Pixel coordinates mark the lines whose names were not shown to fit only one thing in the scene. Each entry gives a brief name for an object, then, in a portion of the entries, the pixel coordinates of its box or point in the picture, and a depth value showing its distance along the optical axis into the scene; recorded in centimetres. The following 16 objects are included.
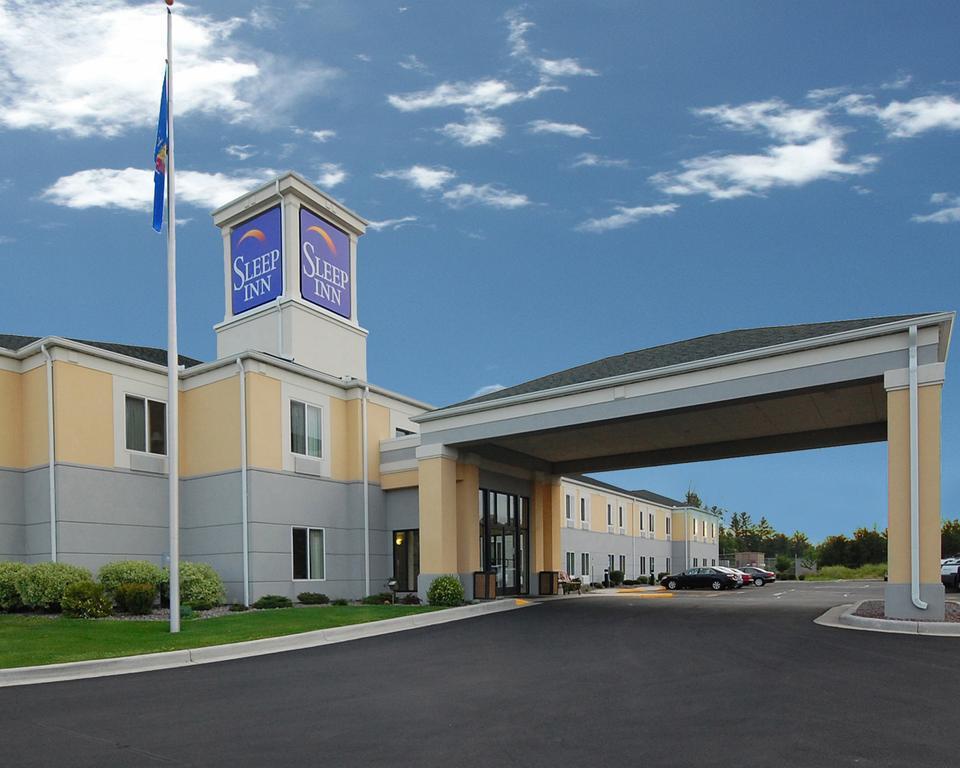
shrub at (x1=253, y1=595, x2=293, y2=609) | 2181
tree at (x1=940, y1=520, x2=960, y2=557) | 6314
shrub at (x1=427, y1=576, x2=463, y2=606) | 2212
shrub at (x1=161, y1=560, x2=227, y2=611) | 2064
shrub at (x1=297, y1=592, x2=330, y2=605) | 2338
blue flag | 1639
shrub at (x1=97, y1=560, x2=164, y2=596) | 1981
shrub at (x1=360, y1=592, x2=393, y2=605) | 2455
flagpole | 1517
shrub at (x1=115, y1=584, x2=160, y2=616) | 1878
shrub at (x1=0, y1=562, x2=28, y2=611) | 1911
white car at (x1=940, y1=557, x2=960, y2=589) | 3291
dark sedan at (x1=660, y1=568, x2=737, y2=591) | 3972
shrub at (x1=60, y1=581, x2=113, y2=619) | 1775
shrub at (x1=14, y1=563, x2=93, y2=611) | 1873
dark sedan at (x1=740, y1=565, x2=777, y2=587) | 4584
